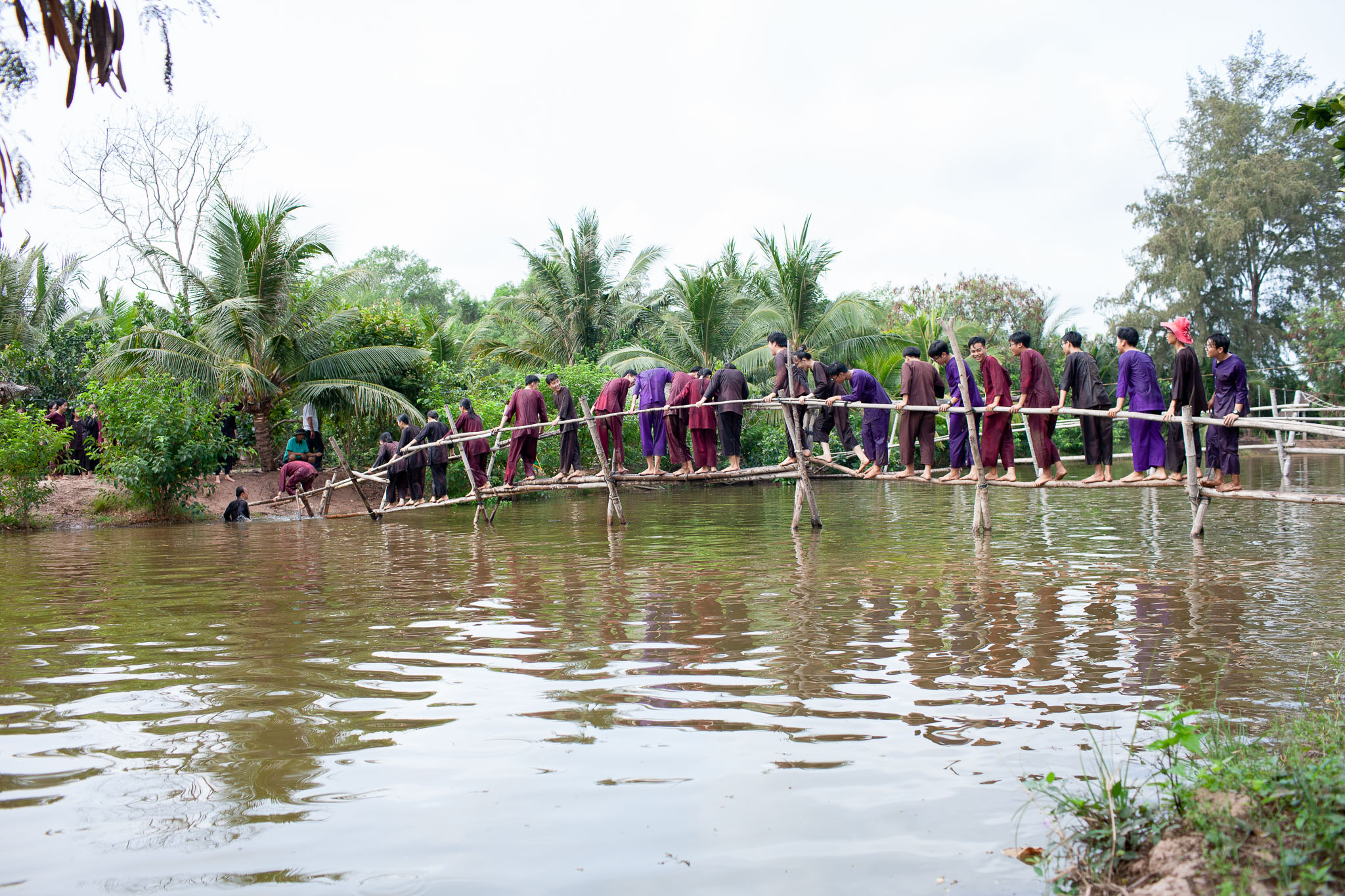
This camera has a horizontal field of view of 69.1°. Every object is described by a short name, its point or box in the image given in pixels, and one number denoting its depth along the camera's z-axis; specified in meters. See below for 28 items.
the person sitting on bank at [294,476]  17.64
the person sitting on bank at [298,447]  18.47
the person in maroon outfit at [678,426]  12.88
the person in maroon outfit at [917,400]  10.91
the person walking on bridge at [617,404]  13.98
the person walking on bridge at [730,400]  12.09
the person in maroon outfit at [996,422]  10.24
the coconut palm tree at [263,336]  18.27
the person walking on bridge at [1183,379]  8.73
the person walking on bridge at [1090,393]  9.75
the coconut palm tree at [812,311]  21.84
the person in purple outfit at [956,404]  10.41
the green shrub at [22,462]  15.50
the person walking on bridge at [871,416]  11.27
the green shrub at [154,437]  16.36
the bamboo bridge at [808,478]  7.73
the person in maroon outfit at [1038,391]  9.91
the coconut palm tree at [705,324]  22.19
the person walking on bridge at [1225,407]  8.95
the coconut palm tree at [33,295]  22.59
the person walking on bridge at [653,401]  13.33
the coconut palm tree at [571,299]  24.67
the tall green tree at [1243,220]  32.19
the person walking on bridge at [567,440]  14.18
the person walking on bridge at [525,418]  14.38
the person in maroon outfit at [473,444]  15.43
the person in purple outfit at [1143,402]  9.30
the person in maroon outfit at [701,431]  12.50
